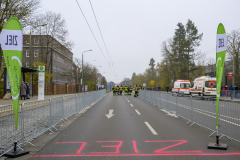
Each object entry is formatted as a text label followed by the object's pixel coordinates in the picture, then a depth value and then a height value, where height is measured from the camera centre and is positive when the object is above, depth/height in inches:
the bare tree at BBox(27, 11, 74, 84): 1368.1 +334.4
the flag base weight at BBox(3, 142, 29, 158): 187.0 -58.3
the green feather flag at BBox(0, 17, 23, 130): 203.0 +31.3
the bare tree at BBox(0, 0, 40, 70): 775.1 +277.8
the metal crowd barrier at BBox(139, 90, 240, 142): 234.2 -38.8
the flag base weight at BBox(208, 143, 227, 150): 205.5 -57.8
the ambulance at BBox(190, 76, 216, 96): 905.1 -2.7
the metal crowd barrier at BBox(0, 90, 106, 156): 196.1 -38.8
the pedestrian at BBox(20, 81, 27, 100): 776.3 -11.7
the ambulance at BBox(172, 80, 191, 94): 1250.0 -3.3
